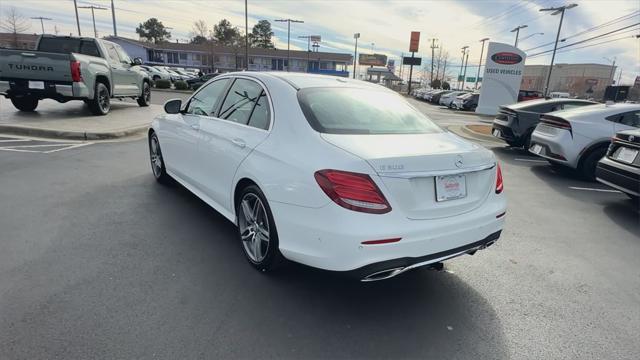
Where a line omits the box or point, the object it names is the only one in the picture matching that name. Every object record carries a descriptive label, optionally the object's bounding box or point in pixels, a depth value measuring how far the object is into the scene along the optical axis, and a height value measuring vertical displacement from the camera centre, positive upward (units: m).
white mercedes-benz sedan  2.48 -0.72
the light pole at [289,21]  46.41 +5.71
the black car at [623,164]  5.27 -1.06
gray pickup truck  9.41 -0.32
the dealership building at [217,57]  72.31 +2.09
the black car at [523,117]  9.81 -0.85
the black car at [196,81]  31.08 -1.14
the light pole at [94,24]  45.16 +4.60
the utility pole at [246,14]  31.90 +4.36
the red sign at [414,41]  59.28 +5.27
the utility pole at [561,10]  30.09 +5.53
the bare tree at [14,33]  53.63 +3.24
